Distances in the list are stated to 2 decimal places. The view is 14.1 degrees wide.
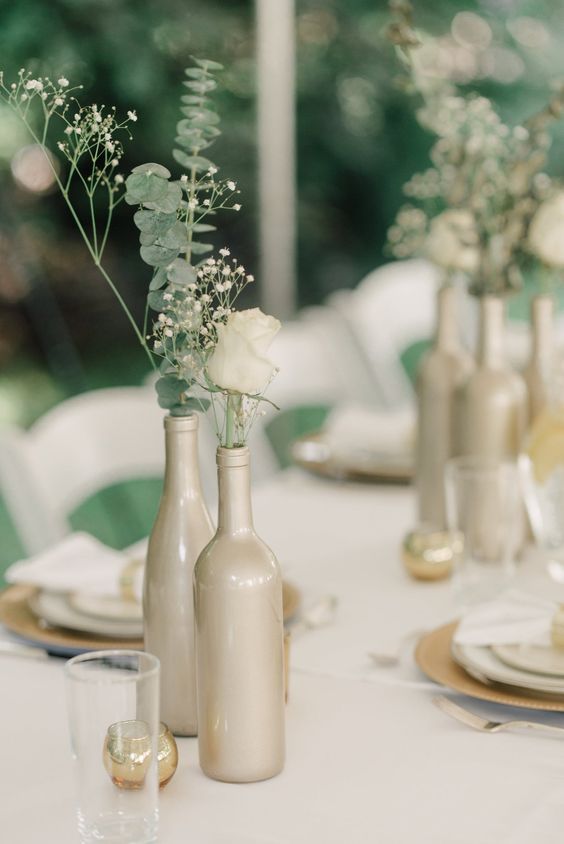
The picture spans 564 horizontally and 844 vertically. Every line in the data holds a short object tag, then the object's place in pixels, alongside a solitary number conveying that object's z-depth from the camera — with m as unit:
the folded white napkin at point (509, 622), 2.17
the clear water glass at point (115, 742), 1.80
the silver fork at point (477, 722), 2.03
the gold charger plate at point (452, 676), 2.05
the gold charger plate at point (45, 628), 2.24
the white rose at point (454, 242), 2.67
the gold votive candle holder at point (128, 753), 1.82
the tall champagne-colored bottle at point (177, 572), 2.02
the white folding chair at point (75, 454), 2.79
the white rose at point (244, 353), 1.84
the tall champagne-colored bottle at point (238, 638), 1.90
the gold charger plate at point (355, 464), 3.07
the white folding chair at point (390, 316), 4.52
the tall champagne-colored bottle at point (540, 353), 2.73
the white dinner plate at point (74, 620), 2.26
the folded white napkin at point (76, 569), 2.36
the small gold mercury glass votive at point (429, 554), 2.51
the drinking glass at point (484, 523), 2.42
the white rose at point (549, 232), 2.59
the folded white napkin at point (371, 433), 3.21
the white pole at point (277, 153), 7.23
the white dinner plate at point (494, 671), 2.06
